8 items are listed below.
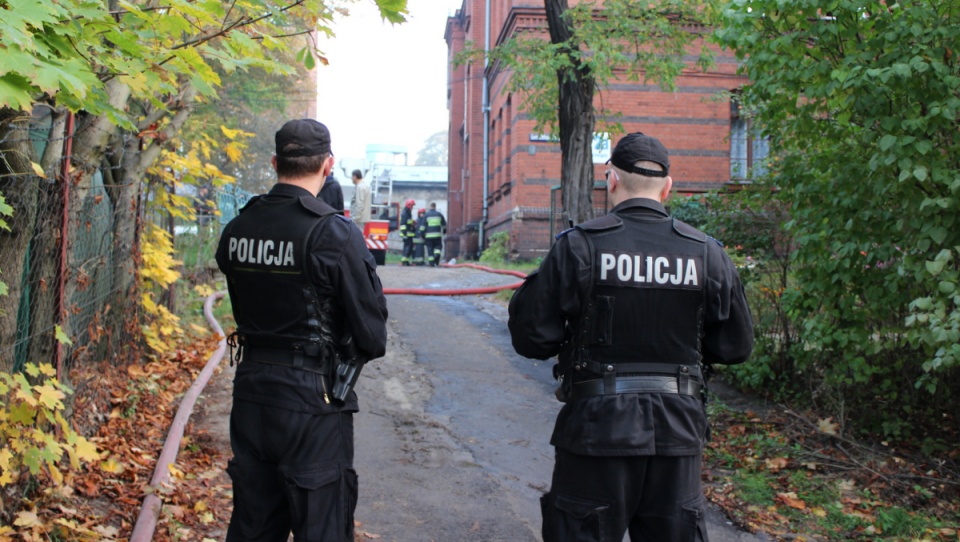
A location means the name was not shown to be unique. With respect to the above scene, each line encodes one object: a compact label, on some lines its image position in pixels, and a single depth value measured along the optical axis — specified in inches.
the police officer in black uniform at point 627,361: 119.6
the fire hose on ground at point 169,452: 173.5
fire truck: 936.3
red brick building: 812.0
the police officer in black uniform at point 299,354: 125.5
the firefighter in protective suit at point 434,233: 960.3
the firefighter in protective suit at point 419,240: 988.6
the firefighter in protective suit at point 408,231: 1014.4
